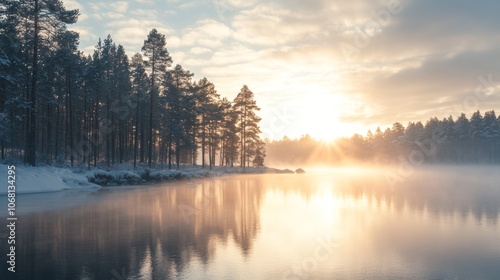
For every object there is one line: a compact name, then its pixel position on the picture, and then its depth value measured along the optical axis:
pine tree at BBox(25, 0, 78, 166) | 30.62
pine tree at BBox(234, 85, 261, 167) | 80.62
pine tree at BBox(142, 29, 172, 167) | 51.66
